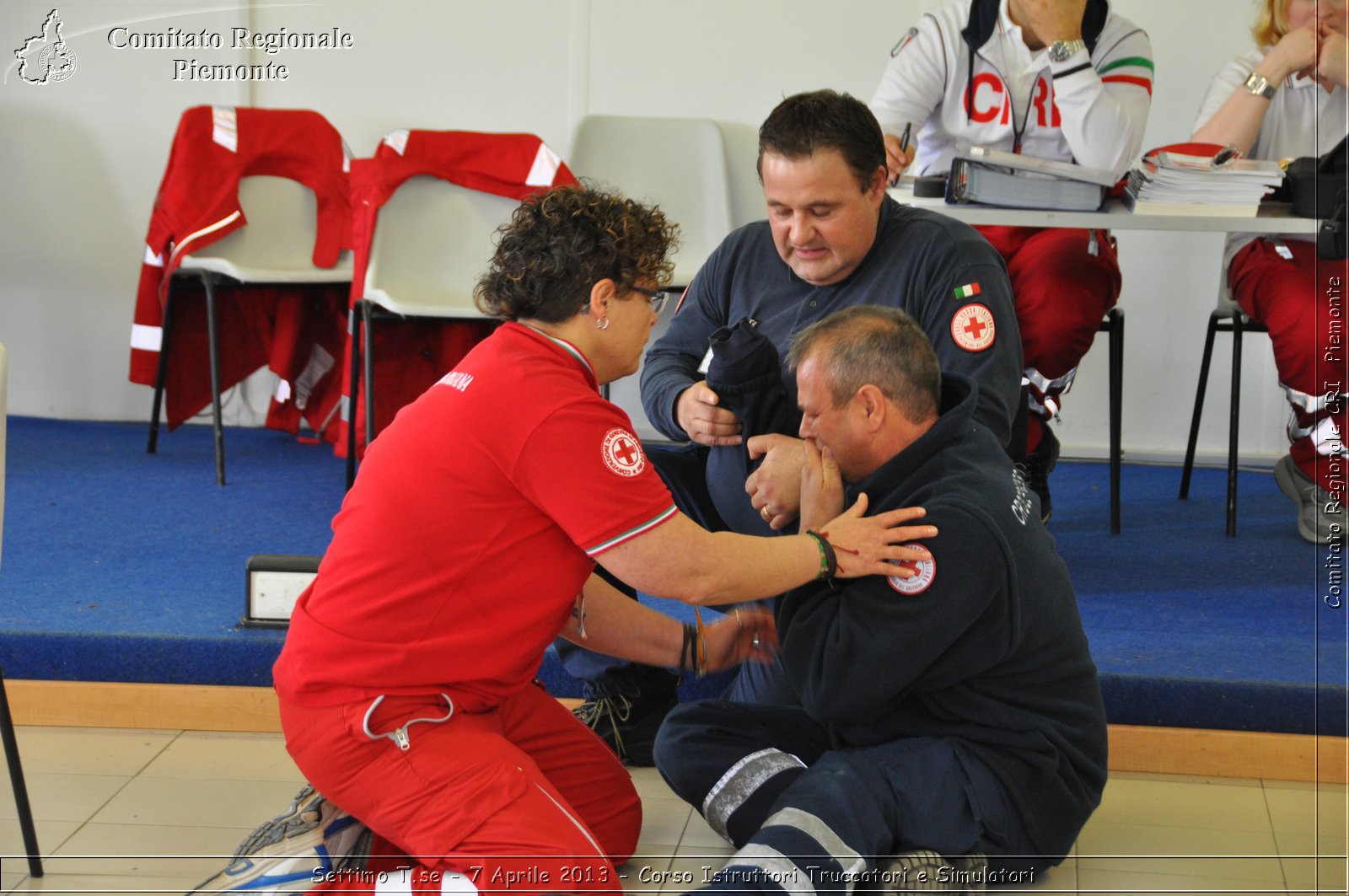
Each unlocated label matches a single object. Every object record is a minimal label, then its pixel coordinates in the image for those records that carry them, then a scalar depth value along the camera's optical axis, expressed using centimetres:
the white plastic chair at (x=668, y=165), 790
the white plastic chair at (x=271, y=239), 770
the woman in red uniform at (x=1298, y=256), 591
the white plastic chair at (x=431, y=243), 728
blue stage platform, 465
